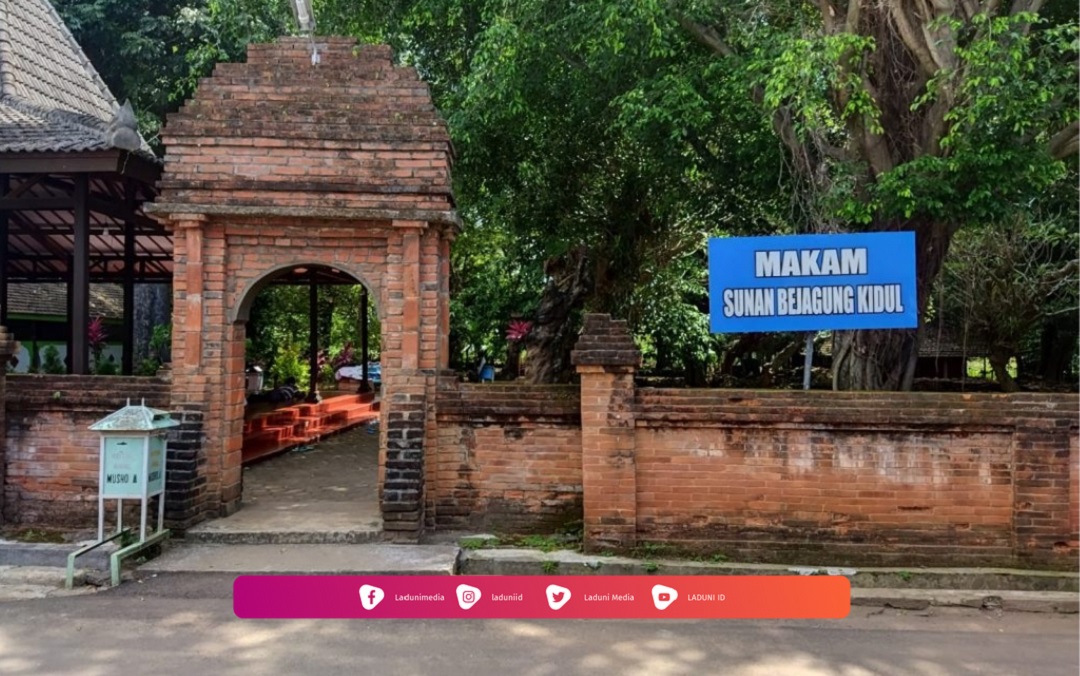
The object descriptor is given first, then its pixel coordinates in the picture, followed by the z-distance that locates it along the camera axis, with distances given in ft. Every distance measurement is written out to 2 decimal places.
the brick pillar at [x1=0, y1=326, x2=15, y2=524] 23.13
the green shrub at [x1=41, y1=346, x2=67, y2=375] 36.04
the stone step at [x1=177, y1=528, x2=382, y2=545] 22.35
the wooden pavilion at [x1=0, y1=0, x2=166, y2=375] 25.18
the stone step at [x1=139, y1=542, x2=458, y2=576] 19.89
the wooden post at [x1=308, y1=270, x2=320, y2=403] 47.11
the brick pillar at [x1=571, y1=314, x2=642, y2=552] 21.71
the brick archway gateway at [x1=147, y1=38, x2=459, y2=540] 23.22
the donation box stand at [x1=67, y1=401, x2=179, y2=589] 20.53
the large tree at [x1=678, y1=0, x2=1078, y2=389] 21.36
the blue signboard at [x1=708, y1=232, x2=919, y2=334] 22.03
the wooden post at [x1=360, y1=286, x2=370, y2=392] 51.29
